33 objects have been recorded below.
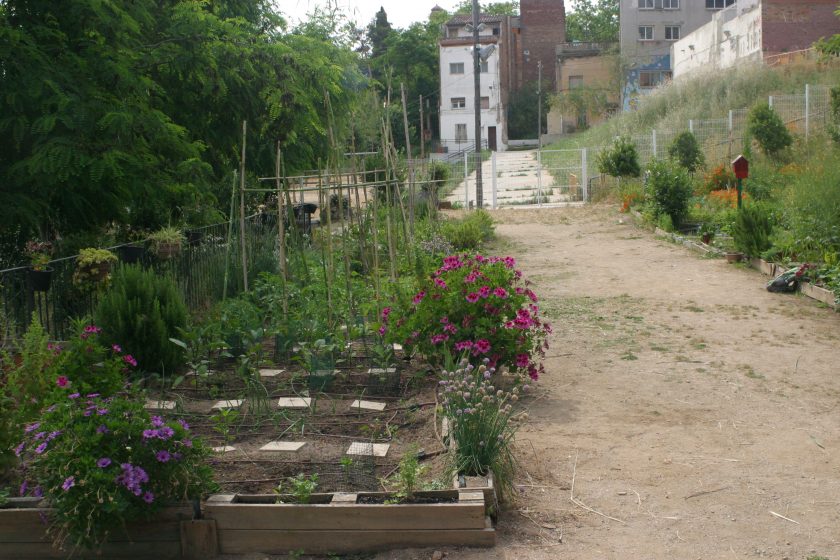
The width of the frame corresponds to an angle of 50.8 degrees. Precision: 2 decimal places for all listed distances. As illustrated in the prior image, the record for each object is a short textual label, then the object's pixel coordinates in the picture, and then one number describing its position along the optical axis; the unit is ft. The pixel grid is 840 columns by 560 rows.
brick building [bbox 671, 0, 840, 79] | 122.62
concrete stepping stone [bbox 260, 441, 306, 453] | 16.56
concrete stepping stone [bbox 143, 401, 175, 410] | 19.19
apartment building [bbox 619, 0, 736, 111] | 205.67
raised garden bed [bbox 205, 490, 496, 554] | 12.98
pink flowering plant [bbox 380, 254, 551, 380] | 20.63
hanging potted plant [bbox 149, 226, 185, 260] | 27.61
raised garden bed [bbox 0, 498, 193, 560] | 13.02
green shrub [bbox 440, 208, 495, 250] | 54.65
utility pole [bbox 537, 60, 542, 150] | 194.93
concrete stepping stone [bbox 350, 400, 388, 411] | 19.49
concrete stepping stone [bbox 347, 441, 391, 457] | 16.38
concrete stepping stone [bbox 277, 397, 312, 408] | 19.40
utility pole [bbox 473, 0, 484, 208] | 81.51
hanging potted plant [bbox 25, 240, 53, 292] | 22.26
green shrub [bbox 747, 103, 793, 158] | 79.92
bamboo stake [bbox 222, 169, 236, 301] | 27.24
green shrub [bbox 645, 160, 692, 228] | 58.59
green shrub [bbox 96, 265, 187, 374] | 21.50
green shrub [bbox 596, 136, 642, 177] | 83.92
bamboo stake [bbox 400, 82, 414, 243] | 37.02
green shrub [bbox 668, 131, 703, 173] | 80.02
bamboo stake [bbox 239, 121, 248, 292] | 25.90
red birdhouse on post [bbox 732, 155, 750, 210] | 46.65
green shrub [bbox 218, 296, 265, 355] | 23.18
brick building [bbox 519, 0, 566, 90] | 234.58
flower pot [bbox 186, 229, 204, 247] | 31.12
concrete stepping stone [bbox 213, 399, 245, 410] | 19.24
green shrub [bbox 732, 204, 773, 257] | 41.86
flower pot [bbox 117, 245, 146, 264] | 26.86
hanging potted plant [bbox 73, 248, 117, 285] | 24.12
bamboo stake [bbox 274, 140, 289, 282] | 25.32
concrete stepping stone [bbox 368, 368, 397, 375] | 21.47
